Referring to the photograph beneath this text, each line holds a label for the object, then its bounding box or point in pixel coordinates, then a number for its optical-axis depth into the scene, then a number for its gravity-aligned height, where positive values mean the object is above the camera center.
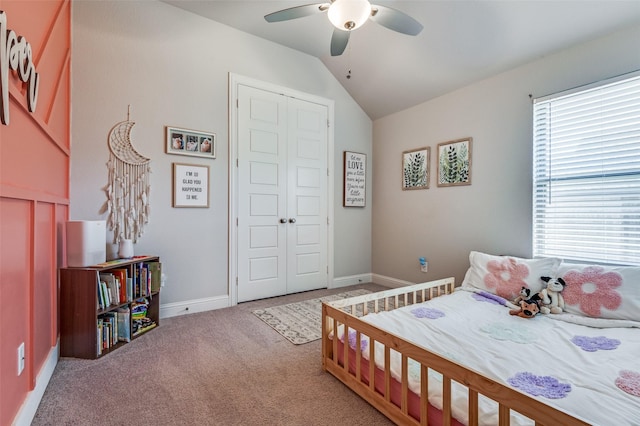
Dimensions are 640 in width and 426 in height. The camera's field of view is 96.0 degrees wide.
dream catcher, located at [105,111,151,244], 2.60 +0.23
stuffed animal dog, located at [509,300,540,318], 2.02 -0.68
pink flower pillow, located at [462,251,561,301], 2.27 -0.50
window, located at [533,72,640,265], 2.15 +0.33
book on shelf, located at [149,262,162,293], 2.54 -0.56
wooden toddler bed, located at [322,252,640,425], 1.06 -0.72
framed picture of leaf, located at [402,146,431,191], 3.58 +0.58
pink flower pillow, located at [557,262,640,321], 1.85 -0.53
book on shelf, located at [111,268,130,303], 2.26 -0.54
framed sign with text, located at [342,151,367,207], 4.14 +0.50
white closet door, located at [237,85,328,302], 3.33 +0.23
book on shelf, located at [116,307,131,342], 2.27 -0.88
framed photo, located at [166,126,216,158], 2.88 +0.73
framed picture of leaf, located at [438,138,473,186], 3.15 +0.58
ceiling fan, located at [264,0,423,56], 1.76 +1.33
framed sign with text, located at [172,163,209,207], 2.90 +0.28
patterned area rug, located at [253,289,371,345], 2.43 -1.03
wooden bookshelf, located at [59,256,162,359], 2.03 -0.71
